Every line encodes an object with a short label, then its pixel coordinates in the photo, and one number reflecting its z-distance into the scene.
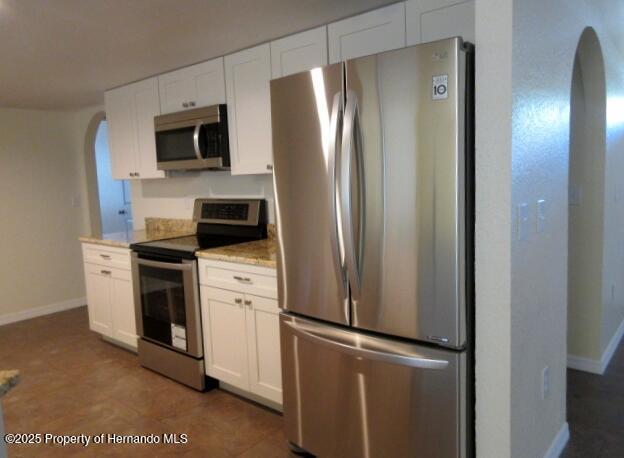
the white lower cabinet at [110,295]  3.53
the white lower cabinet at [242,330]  2.50
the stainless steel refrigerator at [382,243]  1.57
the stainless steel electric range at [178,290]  2.91
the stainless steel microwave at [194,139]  3.12
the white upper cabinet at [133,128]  3.67
